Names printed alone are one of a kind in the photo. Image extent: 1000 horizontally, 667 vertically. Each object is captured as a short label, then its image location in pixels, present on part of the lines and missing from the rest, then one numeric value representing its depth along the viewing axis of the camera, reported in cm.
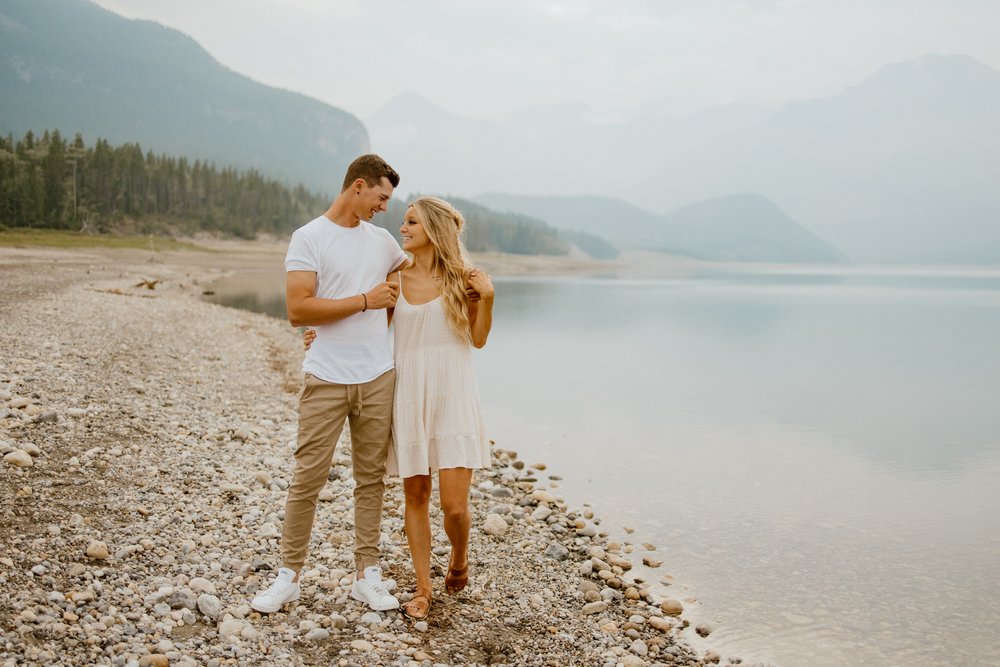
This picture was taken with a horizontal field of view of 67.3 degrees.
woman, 514
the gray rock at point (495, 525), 775
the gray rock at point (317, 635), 489
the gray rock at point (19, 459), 663
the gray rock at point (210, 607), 494
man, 485
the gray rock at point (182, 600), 498
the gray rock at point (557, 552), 738
